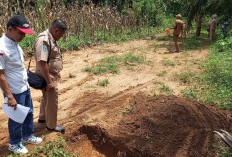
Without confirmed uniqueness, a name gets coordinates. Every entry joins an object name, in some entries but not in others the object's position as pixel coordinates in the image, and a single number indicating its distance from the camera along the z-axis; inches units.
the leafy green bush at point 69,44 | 377.5
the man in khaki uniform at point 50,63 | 121.0
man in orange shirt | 389.1
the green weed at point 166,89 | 214.8
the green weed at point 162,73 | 266.3
